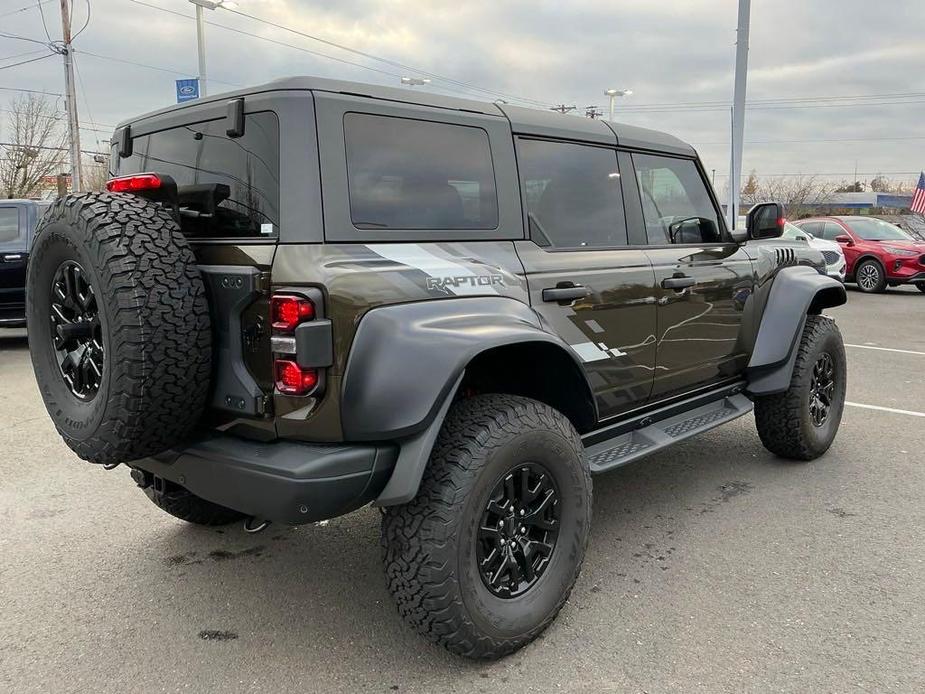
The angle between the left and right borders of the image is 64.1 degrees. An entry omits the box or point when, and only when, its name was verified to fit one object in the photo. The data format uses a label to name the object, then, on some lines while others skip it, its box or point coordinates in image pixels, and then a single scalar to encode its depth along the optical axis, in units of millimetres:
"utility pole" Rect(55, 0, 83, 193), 20922
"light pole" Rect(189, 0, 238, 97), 16703
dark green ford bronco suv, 2260
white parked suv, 14183
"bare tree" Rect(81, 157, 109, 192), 39428
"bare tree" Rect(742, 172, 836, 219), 46184
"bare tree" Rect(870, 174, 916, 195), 64688
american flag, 24978
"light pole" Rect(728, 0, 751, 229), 13336
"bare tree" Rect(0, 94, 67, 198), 30141
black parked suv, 8352
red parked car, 14766
